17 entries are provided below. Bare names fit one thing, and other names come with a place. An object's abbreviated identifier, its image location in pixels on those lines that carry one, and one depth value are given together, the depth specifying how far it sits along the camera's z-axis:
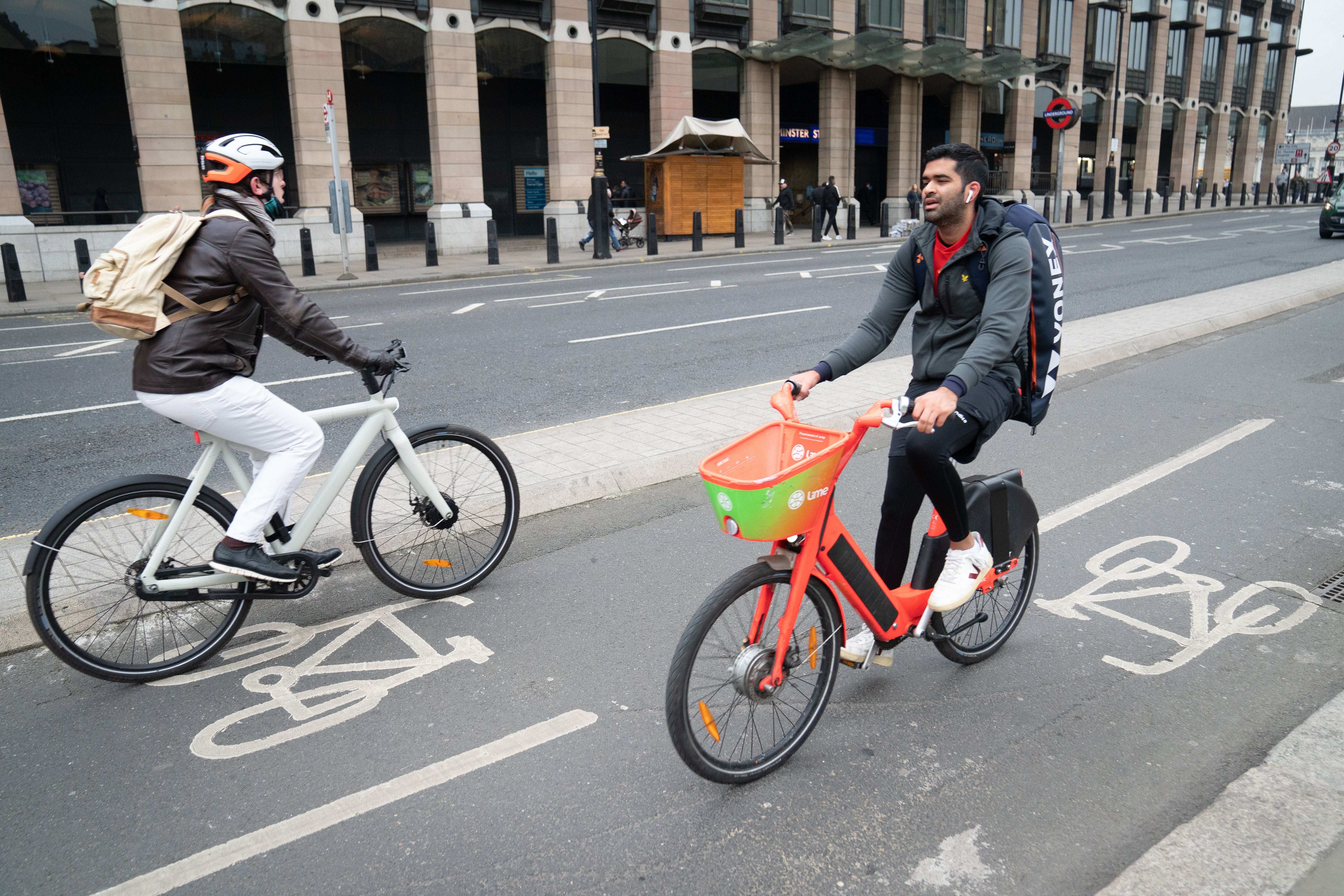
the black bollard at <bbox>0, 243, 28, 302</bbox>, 16.80
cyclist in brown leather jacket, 3.55
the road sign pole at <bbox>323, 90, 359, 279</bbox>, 18.84
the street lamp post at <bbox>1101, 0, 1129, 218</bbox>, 41.19
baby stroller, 27.09
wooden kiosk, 30.02
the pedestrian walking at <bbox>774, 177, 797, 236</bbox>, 30.58
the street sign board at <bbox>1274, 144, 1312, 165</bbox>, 59.38
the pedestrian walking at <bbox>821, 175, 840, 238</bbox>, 31.38
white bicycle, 3.59
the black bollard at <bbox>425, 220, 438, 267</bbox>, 22.47
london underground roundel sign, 35.25
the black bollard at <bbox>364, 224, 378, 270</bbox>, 21.02
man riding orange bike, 3.09
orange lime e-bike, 2.66
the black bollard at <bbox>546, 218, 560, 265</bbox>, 23.14
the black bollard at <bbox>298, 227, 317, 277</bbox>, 20.45
